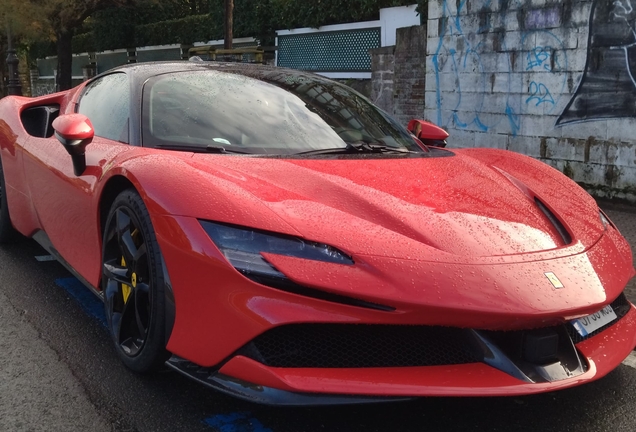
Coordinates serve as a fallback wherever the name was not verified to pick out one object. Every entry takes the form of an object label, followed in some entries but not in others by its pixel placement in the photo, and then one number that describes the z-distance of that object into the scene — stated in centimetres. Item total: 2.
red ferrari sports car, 208
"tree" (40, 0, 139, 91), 1970
